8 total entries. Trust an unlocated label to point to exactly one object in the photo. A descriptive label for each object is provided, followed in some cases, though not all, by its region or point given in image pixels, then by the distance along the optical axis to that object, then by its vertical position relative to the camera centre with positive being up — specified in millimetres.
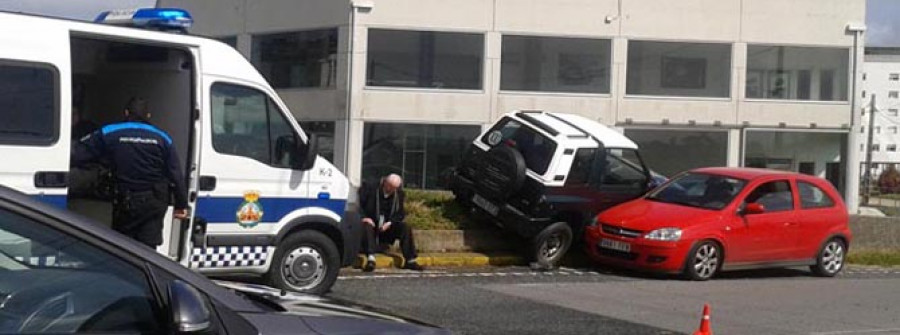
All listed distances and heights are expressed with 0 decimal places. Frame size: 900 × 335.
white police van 7988 +63
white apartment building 79500 +7175
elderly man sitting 13000 -692
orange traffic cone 7250 -1084
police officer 8320 -172
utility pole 43641 -150
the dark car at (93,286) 2973 -425
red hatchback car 13125 -728
